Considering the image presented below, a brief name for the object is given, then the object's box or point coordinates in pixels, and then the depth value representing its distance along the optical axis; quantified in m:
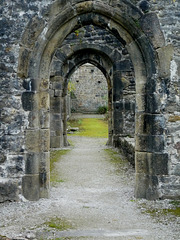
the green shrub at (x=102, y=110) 24.97
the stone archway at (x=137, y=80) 4.61
